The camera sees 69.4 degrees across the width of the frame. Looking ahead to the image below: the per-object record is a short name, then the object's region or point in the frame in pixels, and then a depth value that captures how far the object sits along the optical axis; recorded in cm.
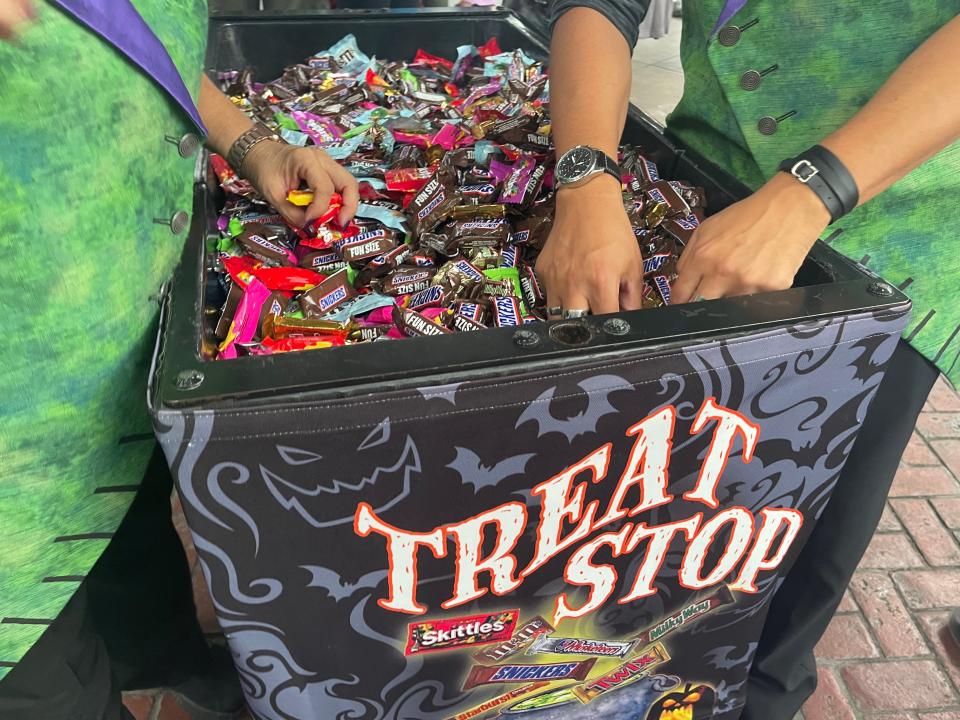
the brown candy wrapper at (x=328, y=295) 92
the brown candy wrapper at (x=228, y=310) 88
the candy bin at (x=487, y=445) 66
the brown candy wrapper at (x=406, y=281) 99
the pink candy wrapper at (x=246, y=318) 85
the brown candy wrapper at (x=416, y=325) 85
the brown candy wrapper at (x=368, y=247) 105
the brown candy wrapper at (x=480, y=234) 107
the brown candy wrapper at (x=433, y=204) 110
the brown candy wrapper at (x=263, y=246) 103
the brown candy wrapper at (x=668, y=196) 107
